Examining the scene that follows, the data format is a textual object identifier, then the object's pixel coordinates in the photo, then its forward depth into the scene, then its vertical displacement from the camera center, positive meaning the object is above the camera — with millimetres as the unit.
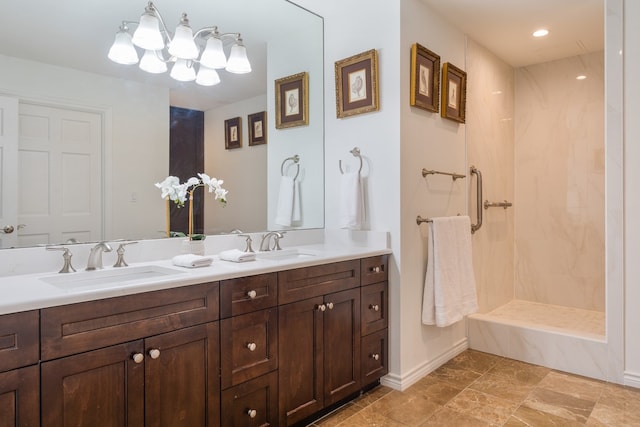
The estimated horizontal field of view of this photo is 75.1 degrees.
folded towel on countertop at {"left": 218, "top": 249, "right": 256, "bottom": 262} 1951 -209
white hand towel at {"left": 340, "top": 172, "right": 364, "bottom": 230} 2449 +57
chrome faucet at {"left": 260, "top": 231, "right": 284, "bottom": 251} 2408 -174
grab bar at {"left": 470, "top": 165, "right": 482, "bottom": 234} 3137 +93
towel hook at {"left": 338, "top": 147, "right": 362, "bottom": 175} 2561 +367
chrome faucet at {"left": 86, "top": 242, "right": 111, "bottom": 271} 1721 -182
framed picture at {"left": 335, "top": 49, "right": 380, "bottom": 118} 2465 +782
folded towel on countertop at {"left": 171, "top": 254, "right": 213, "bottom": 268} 1771 -211
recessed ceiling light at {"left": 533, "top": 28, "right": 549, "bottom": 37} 2971 +1294
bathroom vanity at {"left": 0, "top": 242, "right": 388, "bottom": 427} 1202 -502
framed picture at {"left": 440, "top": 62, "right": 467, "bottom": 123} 2734 +811
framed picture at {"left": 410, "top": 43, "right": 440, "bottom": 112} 2447 +814
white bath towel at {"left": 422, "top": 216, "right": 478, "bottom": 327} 2516 -400
